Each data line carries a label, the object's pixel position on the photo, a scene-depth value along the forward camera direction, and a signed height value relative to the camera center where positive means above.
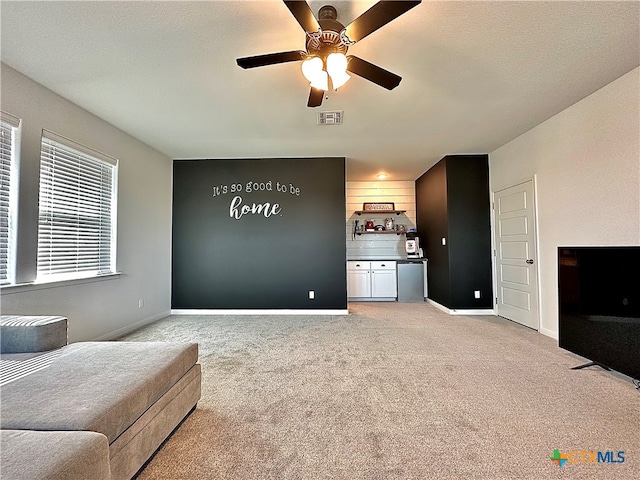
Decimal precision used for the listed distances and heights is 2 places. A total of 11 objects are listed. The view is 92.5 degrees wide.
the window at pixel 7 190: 2.60 +0.54
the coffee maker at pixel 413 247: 6.71 +0.06
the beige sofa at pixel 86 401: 1.00 -0.64
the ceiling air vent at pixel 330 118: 3.53 +1.58
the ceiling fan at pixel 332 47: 1.68 +1.31
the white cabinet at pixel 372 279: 6.61 -0.63
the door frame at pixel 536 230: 3.98 +0.25
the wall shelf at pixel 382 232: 6.96 +0.41
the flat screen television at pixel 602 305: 2.34 -0.47
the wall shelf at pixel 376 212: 7.00 +0.88
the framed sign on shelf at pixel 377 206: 7.06 +1.02
